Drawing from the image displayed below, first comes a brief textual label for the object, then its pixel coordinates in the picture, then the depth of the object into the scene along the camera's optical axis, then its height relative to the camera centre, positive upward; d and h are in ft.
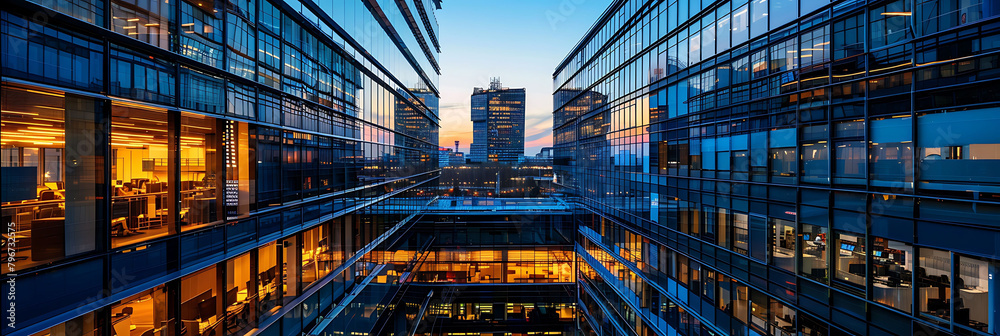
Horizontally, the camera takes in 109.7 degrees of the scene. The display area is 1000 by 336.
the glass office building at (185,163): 17.34 +0.35
